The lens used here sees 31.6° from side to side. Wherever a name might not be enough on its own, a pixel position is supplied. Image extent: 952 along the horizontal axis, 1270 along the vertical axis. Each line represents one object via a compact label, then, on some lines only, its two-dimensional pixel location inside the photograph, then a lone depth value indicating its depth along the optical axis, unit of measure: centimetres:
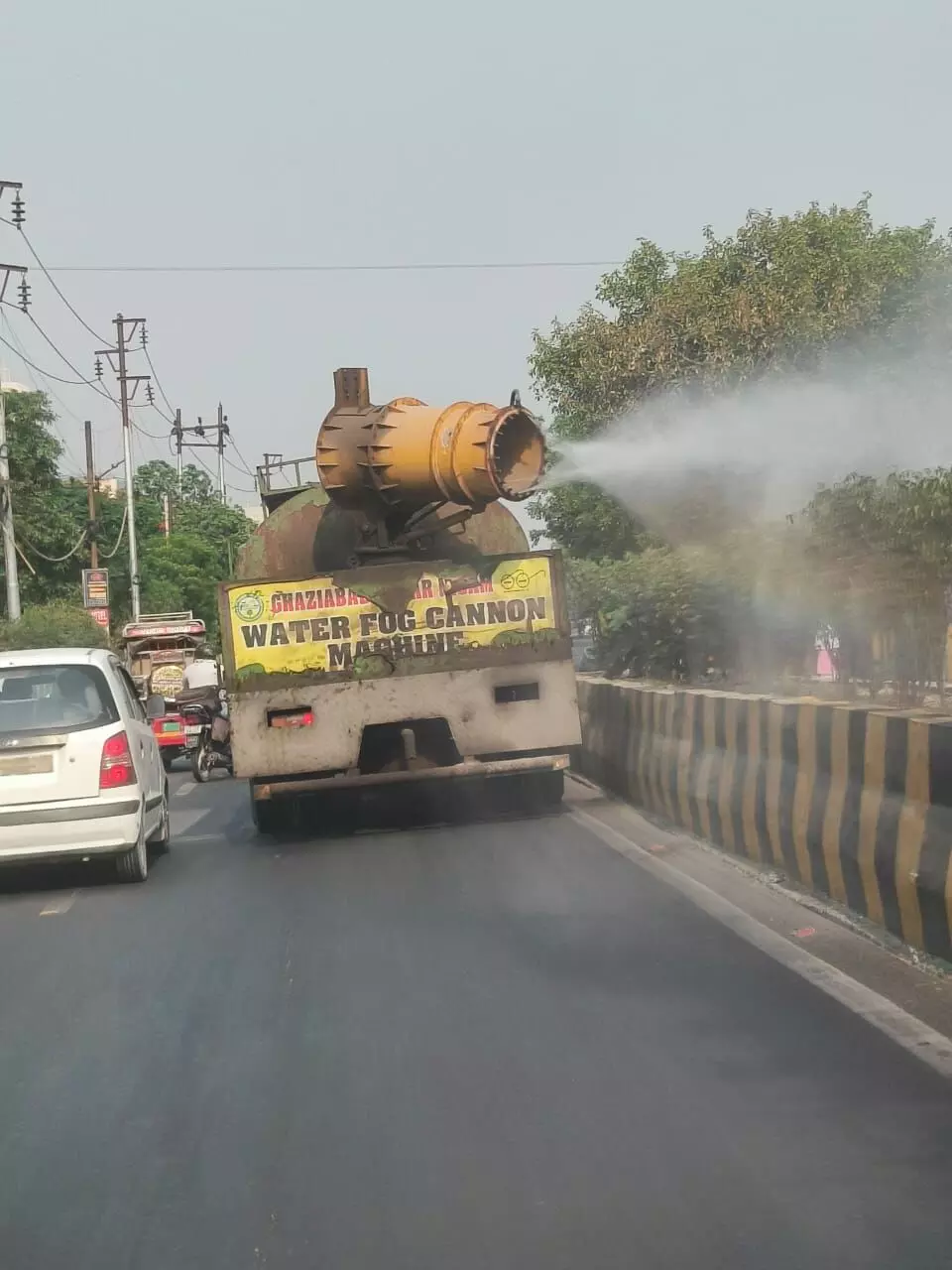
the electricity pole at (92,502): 5447
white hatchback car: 1075
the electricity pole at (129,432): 5869
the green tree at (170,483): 8125
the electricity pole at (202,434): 8475
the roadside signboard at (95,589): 5131
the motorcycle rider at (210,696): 2175
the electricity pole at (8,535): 3572
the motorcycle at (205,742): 2203
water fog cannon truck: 1312
